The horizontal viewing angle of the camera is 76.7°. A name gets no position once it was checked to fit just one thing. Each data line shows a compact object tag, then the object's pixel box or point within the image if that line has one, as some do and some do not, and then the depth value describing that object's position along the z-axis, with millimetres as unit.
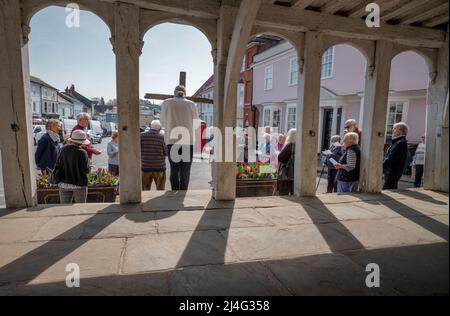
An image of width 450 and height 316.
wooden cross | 7964
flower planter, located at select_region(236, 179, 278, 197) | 5762
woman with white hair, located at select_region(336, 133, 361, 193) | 5442
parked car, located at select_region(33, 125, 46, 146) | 19188
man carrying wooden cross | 5246
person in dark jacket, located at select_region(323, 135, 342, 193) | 6098
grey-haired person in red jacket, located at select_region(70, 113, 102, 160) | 5238
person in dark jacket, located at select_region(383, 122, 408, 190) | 5660
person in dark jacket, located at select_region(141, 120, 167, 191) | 5555
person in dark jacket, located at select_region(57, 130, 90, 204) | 4227
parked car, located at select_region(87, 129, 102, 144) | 24031
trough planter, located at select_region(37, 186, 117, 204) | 4818
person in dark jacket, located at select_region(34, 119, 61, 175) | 5062
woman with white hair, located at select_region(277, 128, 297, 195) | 5941
